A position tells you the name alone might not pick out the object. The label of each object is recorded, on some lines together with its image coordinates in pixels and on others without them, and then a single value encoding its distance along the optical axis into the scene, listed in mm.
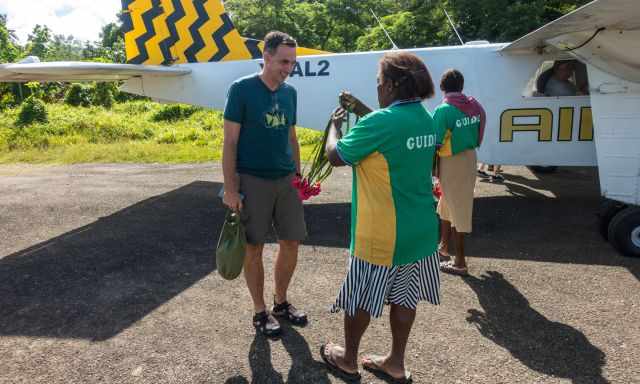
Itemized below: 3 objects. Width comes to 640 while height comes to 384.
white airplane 4816
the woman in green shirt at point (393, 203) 2201
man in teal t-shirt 2850
